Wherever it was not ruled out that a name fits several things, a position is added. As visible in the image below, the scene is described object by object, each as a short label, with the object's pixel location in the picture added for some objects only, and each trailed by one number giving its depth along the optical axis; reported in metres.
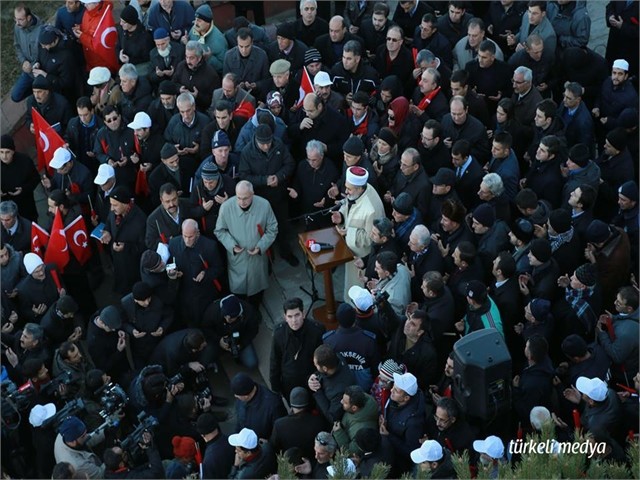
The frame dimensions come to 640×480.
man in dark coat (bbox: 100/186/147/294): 10.55
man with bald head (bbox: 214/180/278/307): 10.36
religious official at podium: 10.03
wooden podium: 10.02
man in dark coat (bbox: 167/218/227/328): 10.10
